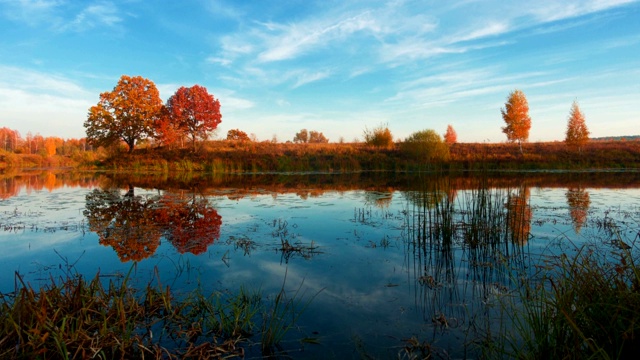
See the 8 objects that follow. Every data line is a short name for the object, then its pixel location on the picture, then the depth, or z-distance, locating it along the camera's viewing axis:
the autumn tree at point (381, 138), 38.44
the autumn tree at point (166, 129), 34.45
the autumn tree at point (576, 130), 37.56
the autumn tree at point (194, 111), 35.88
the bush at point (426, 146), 30.86
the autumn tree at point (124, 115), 33.16
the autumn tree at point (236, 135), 48.41
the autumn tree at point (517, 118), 39.31
